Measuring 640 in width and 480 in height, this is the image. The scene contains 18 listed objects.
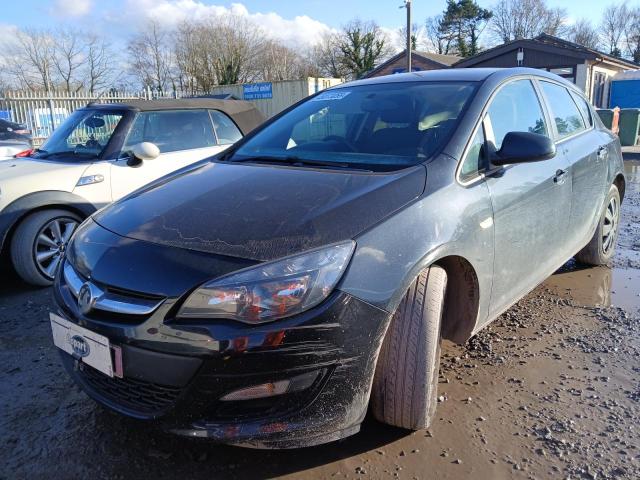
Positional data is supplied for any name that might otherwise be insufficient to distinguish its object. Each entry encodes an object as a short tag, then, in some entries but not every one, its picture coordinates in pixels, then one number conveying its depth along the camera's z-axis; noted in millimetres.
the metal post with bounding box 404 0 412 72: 24594
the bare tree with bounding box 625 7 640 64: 56859
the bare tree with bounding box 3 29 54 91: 41312
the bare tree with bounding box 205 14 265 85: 37250
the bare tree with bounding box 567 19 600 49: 65188
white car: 4336
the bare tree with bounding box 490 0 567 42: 62781
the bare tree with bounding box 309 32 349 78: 47000
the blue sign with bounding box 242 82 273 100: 25156
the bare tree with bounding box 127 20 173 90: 40031
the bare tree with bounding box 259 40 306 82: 41031
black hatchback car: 1830
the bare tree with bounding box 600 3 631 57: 67125
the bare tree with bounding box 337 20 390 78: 44500
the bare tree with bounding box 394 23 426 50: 51062
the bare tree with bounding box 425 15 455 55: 57847
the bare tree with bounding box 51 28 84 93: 43506
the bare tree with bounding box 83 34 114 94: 43288
